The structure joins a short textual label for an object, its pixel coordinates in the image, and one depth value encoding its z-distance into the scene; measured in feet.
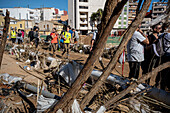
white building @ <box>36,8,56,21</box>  247.50
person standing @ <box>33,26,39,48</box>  27.60
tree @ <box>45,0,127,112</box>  4.08
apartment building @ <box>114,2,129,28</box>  182.39
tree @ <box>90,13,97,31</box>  160.89
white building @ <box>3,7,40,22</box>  204.19
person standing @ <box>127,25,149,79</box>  10.46
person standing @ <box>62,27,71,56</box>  23.80
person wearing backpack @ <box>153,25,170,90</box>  10.72
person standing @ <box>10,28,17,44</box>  37.48
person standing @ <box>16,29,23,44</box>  38.81
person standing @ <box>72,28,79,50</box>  30.71
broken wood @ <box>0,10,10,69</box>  5.00
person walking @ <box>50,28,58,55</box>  26.90
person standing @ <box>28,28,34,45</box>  27.76
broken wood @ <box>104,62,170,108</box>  4.95
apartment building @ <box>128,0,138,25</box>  221.87
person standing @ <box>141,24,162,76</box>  11.82
